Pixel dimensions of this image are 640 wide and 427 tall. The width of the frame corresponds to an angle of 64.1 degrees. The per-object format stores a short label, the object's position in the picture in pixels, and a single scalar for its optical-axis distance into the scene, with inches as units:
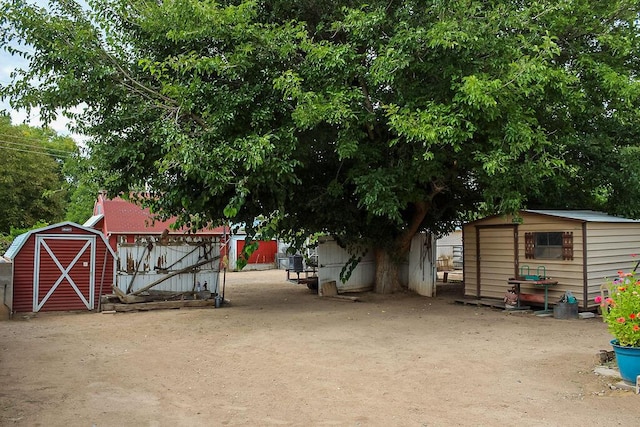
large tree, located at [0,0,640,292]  354.3
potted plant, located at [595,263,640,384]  214.8
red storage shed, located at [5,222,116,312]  465.7
